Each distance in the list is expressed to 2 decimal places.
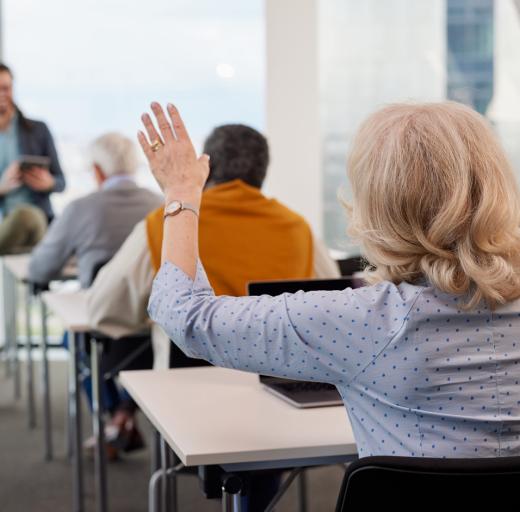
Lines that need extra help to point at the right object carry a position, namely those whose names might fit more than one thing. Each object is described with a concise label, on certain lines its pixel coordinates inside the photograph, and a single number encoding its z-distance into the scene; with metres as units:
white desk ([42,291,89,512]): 3.19
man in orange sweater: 2.62
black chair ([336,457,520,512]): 1.16
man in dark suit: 5.09
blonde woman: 1.32
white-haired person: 3.86
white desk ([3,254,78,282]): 4.08
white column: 5.85
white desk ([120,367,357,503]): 1.64
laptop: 1.97
